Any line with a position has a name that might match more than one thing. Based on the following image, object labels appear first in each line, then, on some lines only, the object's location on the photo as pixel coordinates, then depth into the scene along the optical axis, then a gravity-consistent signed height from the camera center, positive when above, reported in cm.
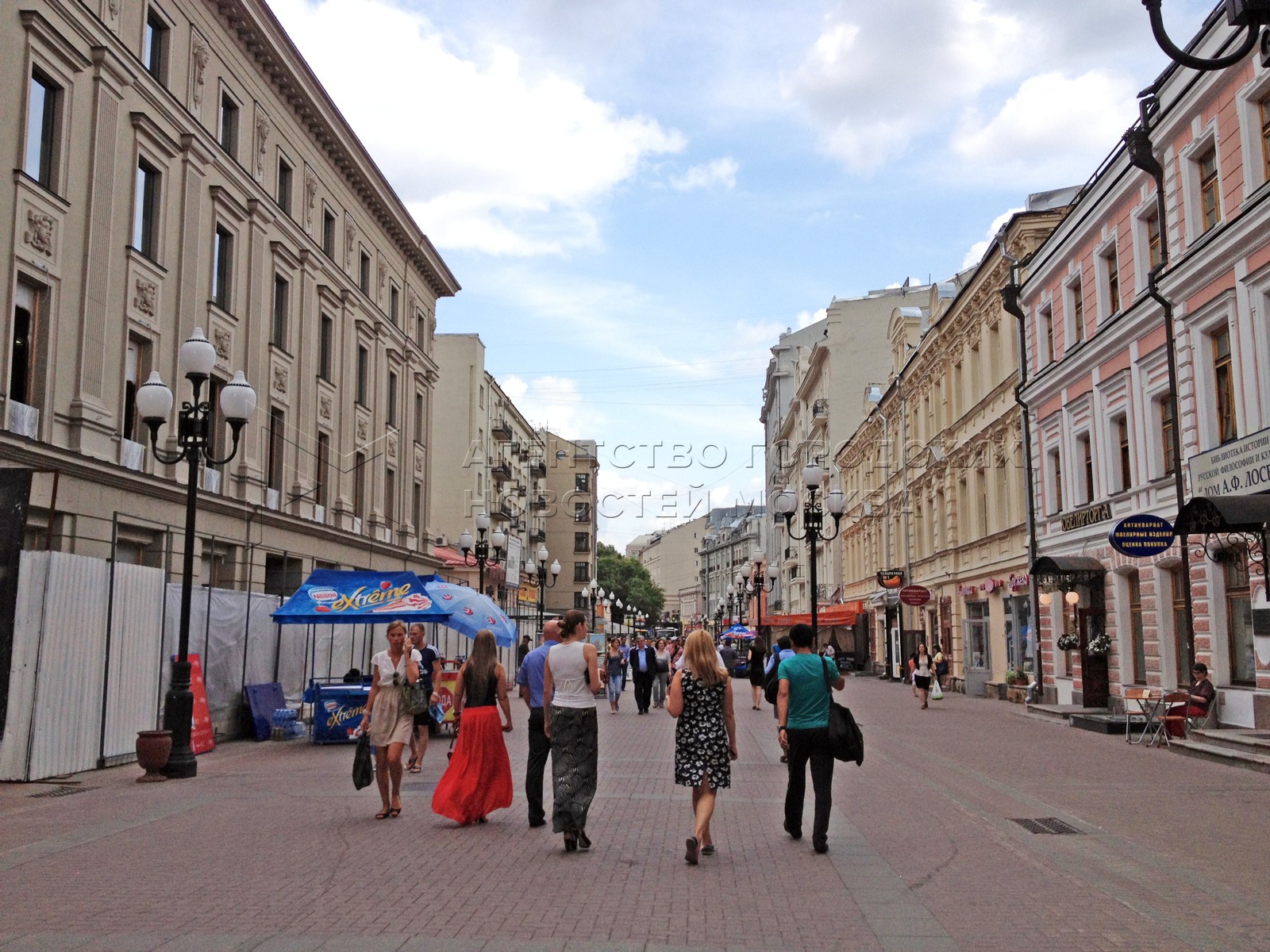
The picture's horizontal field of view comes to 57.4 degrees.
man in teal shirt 884 -69
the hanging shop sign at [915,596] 3491 +95
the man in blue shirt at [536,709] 1008 -76
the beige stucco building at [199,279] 1878 +732
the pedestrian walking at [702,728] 859 -76
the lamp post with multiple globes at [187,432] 1369 +240
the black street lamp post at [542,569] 3672 +192
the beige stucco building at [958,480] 3088 +488
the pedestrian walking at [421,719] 1447 -108
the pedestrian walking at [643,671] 2580 -99
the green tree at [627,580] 12838 +520
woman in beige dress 1049 -84
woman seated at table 1778 -109
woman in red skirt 998 -110
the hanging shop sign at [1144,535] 1895 +152
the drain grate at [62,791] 1219 -177
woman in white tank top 880 -79
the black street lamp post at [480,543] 2841 +203
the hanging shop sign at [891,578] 4422 +185
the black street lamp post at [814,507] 2038 +222
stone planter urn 1336 -146
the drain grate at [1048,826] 1007 -174
